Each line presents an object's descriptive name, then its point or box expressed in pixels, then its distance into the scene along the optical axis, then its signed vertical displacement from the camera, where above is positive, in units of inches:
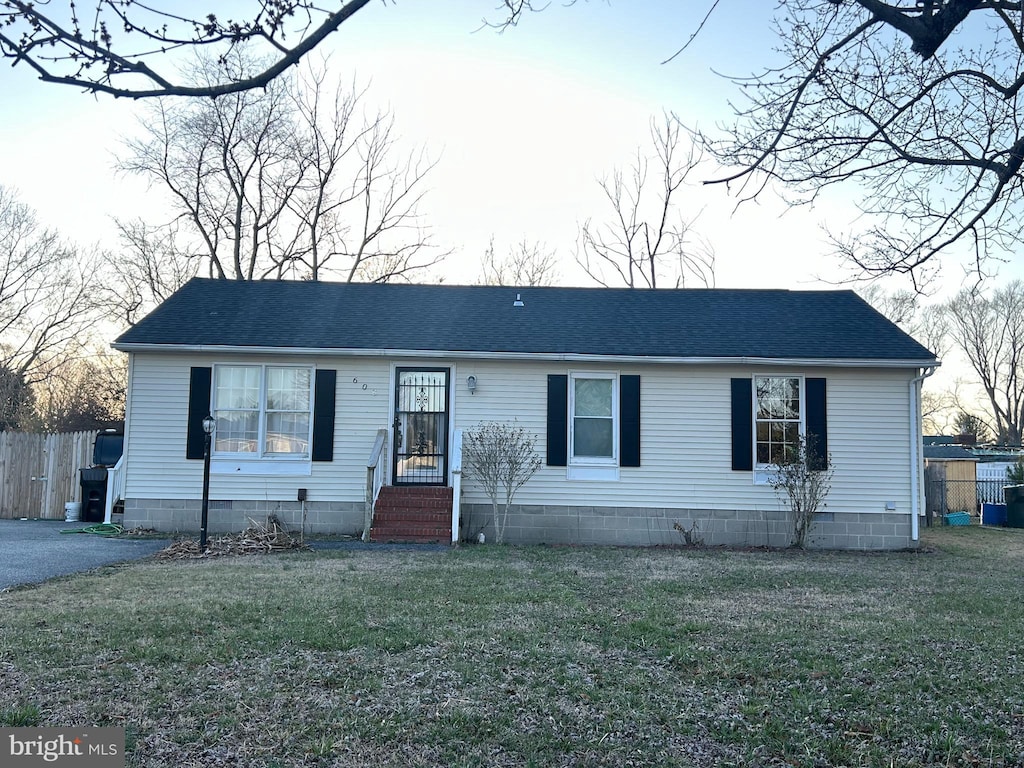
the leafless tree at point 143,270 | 1054.4 +248.5
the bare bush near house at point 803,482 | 487.2 -13.3
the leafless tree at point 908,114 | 166.9 +89.5
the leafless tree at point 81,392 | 900.0 +77.3
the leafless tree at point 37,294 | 1017.5 +209.3
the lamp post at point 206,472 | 427.5 -9.6
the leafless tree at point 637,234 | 1074.7 +314.4
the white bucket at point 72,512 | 616.4 -45.8
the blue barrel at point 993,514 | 749.3 -49.6
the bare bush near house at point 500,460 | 492.1 -1.5
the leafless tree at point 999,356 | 1518.2 +208.5
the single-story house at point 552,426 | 505.7 +20.6
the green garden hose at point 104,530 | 510.6 -50.5
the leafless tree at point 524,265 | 1200.2 +294.6
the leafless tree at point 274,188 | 1019.3 +356.5
